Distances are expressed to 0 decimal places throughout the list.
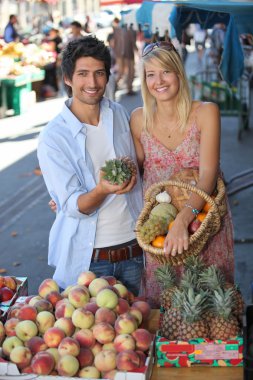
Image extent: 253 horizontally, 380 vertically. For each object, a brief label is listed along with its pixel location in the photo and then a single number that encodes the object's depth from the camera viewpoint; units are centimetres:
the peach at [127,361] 254
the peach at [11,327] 278
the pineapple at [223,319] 273
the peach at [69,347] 258
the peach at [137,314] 277
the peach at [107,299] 278
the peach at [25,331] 272
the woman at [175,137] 315
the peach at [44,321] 276
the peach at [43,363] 254
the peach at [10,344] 268
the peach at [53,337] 265
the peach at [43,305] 286
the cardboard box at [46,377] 252
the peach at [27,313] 280
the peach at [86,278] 298
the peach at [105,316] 270
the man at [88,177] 312
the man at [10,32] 1745
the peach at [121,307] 278
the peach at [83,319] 269
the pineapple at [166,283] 299
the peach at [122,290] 290
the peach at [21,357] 260
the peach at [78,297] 282
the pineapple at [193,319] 273
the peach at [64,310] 277
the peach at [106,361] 257
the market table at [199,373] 268
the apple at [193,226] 300
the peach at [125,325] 265
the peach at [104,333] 263
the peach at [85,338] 265
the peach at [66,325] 271
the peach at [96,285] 289
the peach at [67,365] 254
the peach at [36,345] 265
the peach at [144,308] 286
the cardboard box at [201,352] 270
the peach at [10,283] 341
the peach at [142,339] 264
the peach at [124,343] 260
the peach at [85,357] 261
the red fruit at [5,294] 328
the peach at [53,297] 293
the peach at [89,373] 256
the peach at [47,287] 301
